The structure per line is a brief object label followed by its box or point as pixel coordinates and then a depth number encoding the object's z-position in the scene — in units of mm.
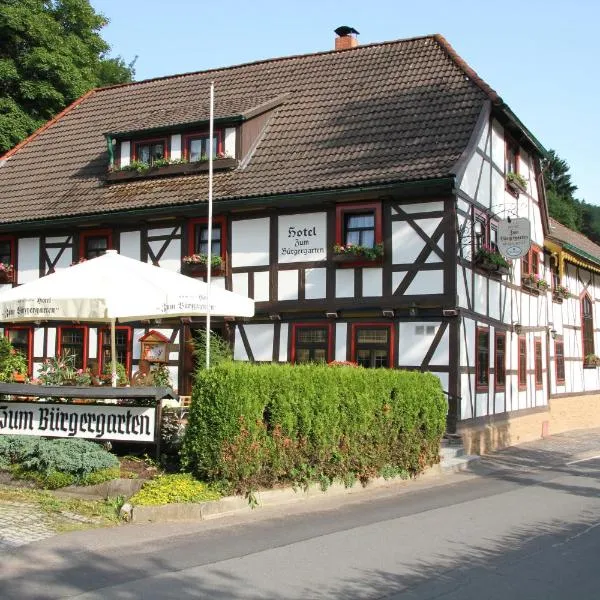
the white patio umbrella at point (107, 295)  11828
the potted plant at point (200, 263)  19938
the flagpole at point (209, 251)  12308
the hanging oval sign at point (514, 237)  18797
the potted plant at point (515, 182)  21641
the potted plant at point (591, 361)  30000
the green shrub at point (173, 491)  9469
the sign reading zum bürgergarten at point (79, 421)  10789
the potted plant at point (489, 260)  18797
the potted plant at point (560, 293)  26880
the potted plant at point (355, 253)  18094
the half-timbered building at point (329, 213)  18062
